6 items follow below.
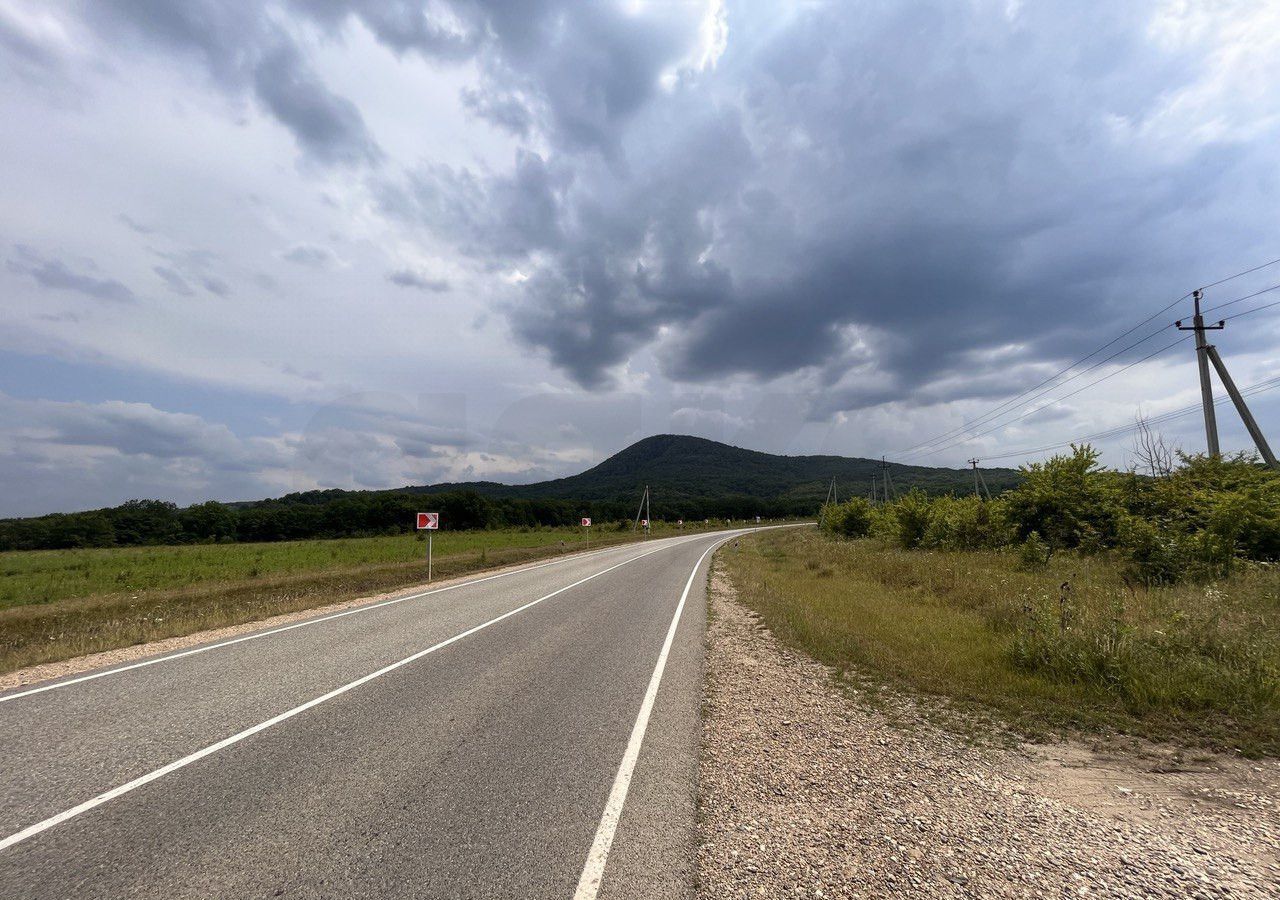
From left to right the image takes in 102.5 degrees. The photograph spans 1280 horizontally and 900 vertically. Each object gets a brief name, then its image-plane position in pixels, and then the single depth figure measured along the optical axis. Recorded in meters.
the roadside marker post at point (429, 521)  19.02
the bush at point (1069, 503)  17.67
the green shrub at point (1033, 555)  16.11
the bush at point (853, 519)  41.28
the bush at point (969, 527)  21.08
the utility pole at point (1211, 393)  16.23
